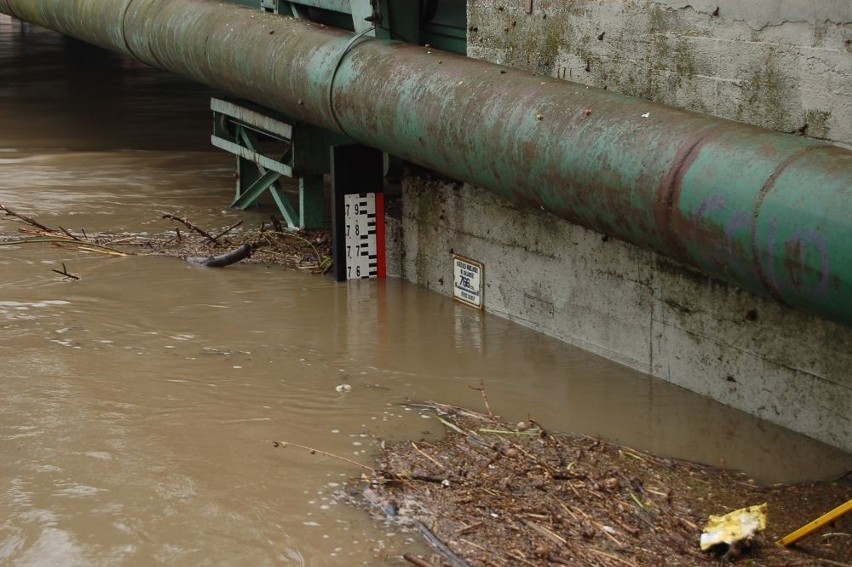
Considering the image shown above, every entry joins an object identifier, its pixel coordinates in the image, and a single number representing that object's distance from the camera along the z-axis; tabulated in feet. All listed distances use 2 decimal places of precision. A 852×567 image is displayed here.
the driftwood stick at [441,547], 27.65
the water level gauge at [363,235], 51.77
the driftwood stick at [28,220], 57.04
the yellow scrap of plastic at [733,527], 27.86
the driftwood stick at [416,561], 27.25
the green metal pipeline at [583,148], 29.49
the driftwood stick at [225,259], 53.66
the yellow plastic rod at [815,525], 26.64
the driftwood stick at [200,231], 55.56
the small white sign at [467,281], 47.30
